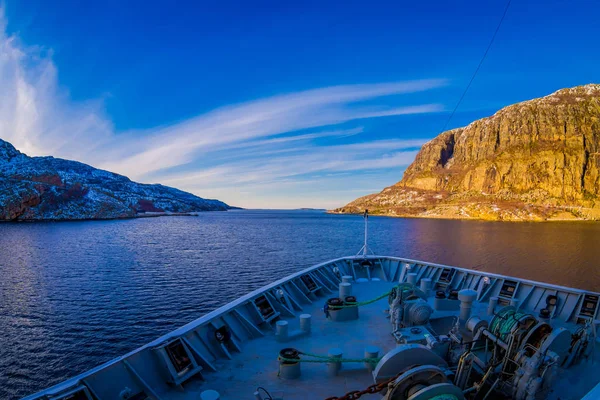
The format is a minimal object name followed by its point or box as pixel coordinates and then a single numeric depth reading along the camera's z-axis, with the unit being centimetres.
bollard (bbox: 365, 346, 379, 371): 841
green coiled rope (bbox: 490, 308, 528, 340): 816
